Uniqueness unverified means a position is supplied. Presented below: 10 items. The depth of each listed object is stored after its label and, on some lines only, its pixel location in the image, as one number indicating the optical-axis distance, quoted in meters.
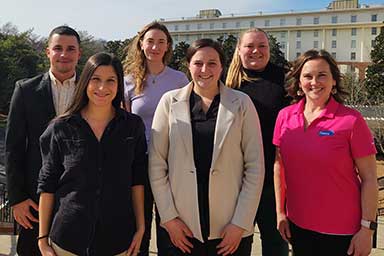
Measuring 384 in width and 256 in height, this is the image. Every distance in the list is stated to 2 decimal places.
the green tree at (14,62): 26.89
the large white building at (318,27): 72.94
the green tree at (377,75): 22.97
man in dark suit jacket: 3.04
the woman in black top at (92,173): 2.52
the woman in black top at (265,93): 3.40
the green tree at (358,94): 20.71
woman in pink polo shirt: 2.70
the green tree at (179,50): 34.14
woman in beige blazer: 2.71
